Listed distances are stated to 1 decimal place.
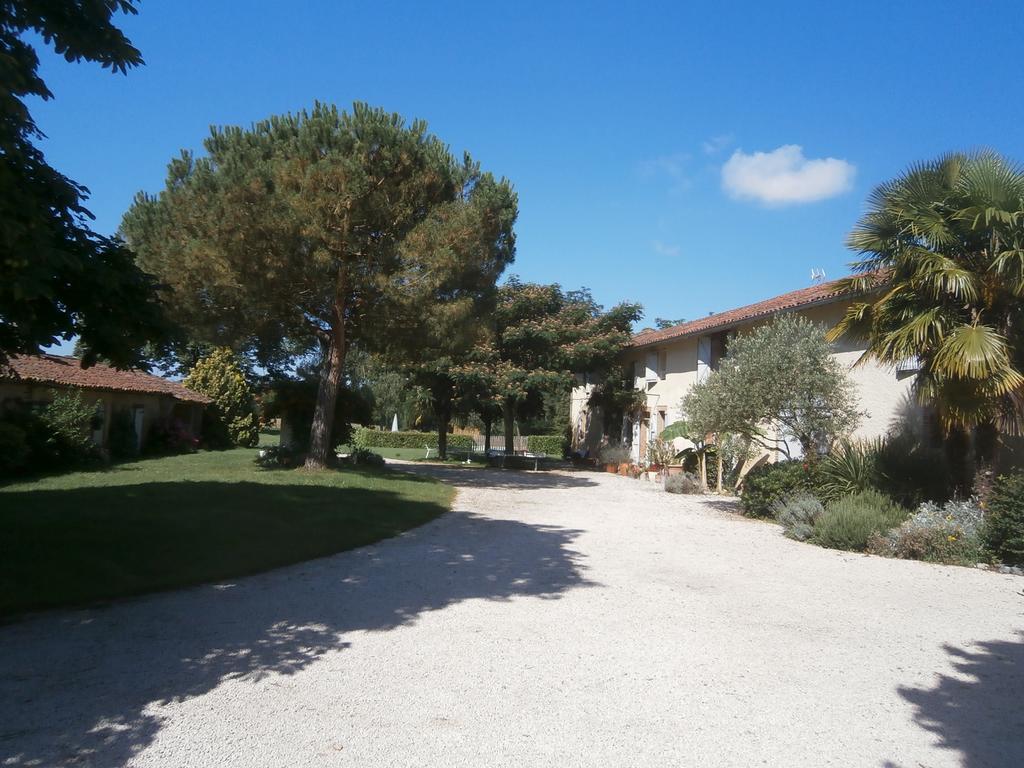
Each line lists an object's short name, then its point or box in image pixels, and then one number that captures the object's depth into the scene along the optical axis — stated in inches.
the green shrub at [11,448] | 632.4
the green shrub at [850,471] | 500.1
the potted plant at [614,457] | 1074.8
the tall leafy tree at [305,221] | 638.5
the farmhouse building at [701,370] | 607.8
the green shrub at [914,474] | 472.4
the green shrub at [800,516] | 467.5
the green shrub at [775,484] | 543.8
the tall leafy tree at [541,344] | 1019.3
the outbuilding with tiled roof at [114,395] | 755.4
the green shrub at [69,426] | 733.9
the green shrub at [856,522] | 426.3
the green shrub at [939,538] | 389.1
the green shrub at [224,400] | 1299.2
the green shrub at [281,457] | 826.2
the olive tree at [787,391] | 539.5
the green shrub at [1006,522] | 363.3
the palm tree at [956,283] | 392.8
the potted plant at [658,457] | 901.2
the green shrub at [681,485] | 772.0
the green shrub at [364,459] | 907.4
